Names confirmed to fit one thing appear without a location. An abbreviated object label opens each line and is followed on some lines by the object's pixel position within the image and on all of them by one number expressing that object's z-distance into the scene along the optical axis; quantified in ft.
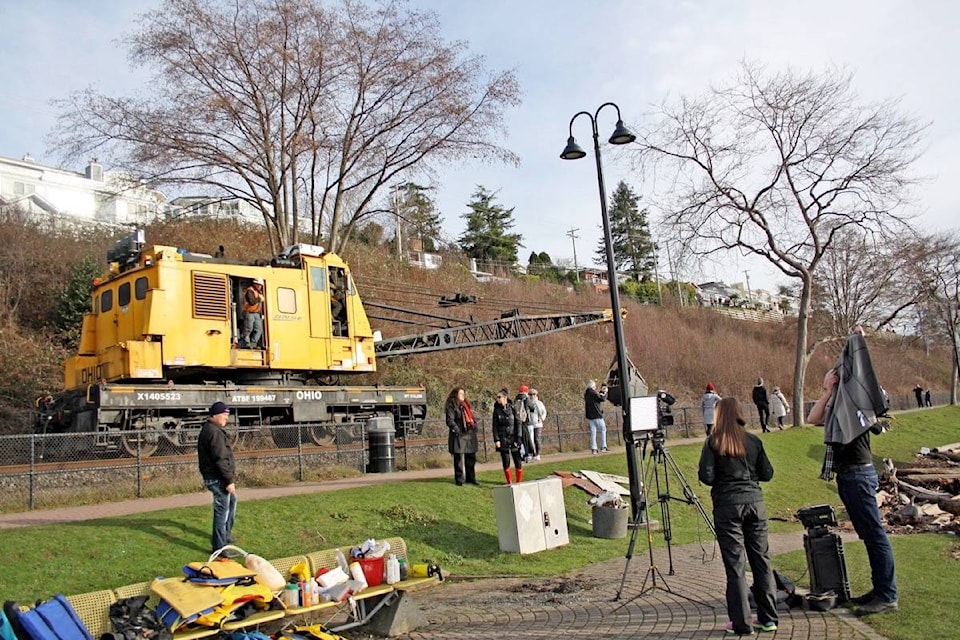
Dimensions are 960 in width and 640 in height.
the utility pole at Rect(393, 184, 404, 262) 89.86
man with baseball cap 29.96
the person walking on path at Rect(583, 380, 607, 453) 66.95
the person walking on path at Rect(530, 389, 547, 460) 62.90
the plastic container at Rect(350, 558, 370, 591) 24.44
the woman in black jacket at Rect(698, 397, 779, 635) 20.70
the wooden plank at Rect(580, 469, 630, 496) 50.70
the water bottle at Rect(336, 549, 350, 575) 25.39
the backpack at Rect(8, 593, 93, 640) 16.88
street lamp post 41.75
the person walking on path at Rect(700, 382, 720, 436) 78.11
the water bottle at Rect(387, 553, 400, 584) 25.29
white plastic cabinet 37.50
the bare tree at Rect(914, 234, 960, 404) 134.32
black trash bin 51.52
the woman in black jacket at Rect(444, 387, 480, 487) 47.14
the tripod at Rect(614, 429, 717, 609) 27.06
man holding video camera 21.74
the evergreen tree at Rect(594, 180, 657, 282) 225.15
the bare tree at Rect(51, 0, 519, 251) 73.36
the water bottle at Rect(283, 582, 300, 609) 22.54
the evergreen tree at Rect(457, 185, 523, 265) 198.18
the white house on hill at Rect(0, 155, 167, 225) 180.75
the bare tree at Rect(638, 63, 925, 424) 92.63
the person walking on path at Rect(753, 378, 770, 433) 90.84
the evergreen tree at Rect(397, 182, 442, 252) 94.30
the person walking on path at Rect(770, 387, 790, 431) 98.48
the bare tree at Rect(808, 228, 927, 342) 126.52
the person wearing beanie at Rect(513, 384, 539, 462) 58.39
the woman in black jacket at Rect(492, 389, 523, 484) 48.21
